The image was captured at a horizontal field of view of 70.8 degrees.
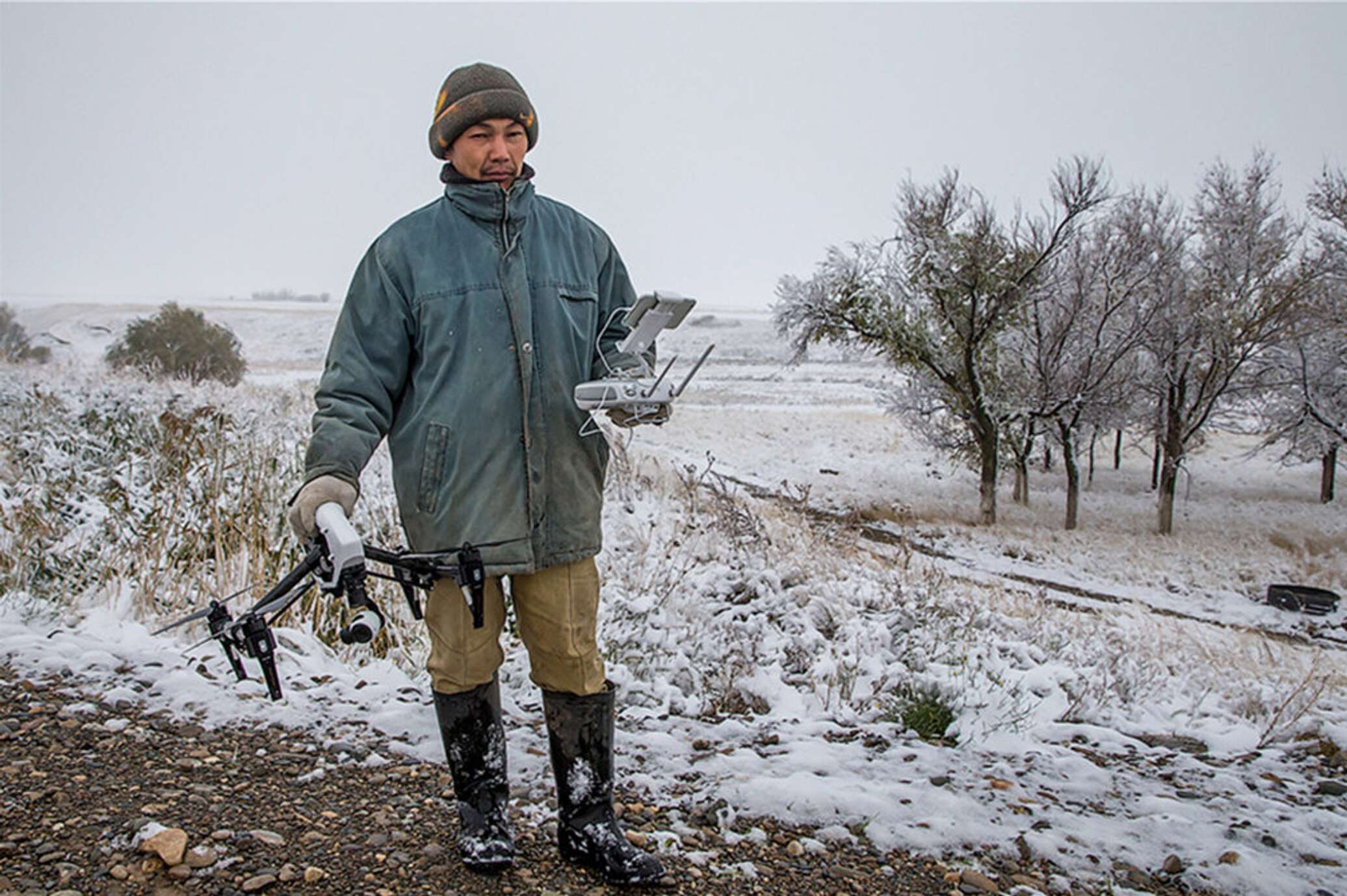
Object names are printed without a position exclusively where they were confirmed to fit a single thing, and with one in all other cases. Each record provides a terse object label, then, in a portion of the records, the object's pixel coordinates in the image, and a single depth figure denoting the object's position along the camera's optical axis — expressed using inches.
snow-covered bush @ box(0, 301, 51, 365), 700.9
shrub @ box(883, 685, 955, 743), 161.2
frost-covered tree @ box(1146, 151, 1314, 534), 894.4
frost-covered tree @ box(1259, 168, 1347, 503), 844.0
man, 98.7
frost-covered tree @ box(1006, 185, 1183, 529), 896.3
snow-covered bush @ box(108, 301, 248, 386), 860.0
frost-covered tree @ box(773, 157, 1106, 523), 895.7
